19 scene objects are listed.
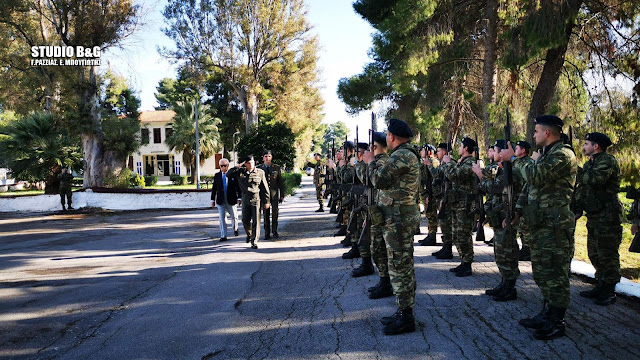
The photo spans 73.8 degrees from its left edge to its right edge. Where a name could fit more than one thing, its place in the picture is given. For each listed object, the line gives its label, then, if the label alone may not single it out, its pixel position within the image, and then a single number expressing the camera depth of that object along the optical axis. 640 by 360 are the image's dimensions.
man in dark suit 10.33
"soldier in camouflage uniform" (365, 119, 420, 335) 4.25
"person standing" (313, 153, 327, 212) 16.72
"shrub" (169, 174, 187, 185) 47.84
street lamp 60.68
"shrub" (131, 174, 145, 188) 39.17
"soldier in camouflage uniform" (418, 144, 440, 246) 8.88
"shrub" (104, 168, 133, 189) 22.48
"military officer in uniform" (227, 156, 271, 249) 9.32
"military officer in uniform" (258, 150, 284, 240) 10.91
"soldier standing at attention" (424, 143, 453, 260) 7.21
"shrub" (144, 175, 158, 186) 46.70
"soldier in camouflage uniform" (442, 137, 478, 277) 6.37
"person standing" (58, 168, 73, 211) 17.91
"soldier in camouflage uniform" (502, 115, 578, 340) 4.09
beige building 57.97
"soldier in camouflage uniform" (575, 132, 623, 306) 5.20
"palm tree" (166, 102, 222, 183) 42.91
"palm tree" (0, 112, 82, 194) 19.95
